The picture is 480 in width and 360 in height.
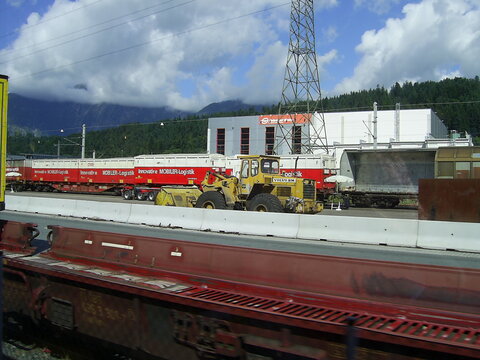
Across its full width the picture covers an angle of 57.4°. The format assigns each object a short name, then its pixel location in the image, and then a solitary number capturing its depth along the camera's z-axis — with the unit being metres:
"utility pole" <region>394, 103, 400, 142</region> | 59.66
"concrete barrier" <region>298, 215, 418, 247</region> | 14.12
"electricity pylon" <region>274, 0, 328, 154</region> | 49.72
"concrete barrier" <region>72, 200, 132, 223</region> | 20.72
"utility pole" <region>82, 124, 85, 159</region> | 55.33
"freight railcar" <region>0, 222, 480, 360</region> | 3.70
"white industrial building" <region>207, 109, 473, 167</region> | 59.88
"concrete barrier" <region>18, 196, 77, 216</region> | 22.88
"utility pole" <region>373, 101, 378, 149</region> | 41.62
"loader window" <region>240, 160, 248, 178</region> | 20.55
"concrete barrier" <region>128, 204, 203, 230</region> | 18.52
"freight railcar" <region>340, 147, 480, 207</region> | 31.95
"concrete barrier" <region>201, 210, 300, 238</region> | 16.19
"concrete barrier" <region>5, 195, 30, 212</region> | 24.90
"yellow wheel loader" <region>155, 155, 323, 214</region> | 20.33
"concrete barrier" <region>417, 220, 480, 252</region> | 13.07
